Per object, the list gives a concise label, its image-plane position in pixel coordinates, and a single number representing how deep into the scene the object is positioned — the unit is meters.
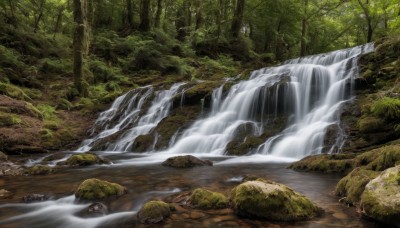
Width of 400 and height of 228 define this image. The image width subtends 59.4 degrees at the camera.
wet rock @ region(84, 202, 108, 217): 4.97
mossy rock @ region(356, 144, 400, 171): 5.43
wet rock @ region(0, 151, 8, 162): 9.01
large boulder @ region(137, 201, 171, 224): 4.57
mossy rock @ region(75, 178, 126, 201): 5.61
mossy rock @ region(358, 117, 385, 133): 8.85
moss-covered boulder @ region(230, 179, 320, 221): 4.41
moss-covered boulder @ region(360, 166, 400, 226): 3.89
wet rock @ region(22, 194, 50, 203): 5.74
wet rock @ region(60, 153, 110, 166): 9.06
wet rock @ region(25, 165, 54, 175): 7.91
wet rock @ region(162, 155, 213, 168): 8.51
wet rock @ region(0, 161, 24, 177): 7.91
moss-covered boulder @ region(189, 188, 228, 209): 4.93
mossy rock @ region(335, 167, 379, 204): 4.85
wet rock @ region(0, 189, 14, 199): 5.99
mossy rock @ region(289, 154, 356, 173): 7.26
